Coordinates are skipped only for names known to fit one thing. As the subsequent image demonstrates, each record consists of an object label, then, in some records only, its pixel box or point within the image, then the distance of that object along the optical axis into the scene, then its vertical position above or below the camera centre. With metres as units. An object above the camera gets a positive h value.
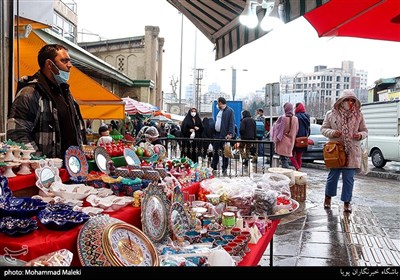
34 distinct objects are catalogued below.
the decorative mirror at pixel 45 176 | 2.39 -0.37
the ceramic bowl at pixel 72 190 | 2.33 -0.45
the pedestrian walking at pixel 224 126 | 9.02 -0.03
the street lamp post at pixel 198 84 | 40.88 +4.54
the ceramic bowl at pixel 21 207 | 1.76 -0.43
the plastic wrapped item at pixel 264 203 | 3.27 -0.68
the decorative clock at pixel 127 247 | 1.64 -0.59
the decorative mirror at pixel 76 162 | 2.78 -0.31
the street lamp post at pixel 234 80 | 27.17 +3.40
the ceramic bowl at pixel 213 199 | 3.30 -0.66
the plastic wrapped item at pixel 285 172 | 5.87 -0.72
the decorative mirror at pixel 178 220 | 2.44 -0.66
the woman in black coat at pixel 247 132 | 10.12 -0.18
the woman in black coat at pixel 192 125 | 9.62 -0.02
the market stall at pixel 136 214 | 1.68 -0.54
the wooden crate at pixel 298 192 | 6.20 -1.10
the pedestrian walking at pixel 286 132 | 8.01 -0.13
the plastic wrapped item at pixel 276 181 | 3.90 -0.60
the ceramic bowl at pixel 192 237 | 2.45 -0.75
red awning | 3.80 +1.20
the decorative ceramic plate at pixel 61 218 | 1.75 -0.47
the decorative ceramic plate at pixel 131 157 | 3.58 -0.34
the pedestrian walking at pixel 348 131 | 5.44 -0.06
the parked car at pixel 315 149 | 13.34 -0.80
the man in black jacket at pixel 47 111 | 2.82 +0.08
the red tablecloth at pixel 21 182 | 2.31 -0.39
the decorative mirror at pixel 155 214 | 2.20 -0.56
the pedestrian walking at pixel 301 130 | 8.33 -0.08
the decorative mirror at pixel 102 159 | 3.11 -0.32
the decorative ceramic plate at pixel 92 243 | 1.62 -0.54
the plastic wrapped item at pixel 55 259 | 1.42 -0.54
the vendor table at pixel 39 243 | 1.53 -0.52
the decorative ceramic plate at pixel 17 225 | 1.62 -0.46
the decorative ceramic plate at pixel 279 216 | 3.21 -0.78
